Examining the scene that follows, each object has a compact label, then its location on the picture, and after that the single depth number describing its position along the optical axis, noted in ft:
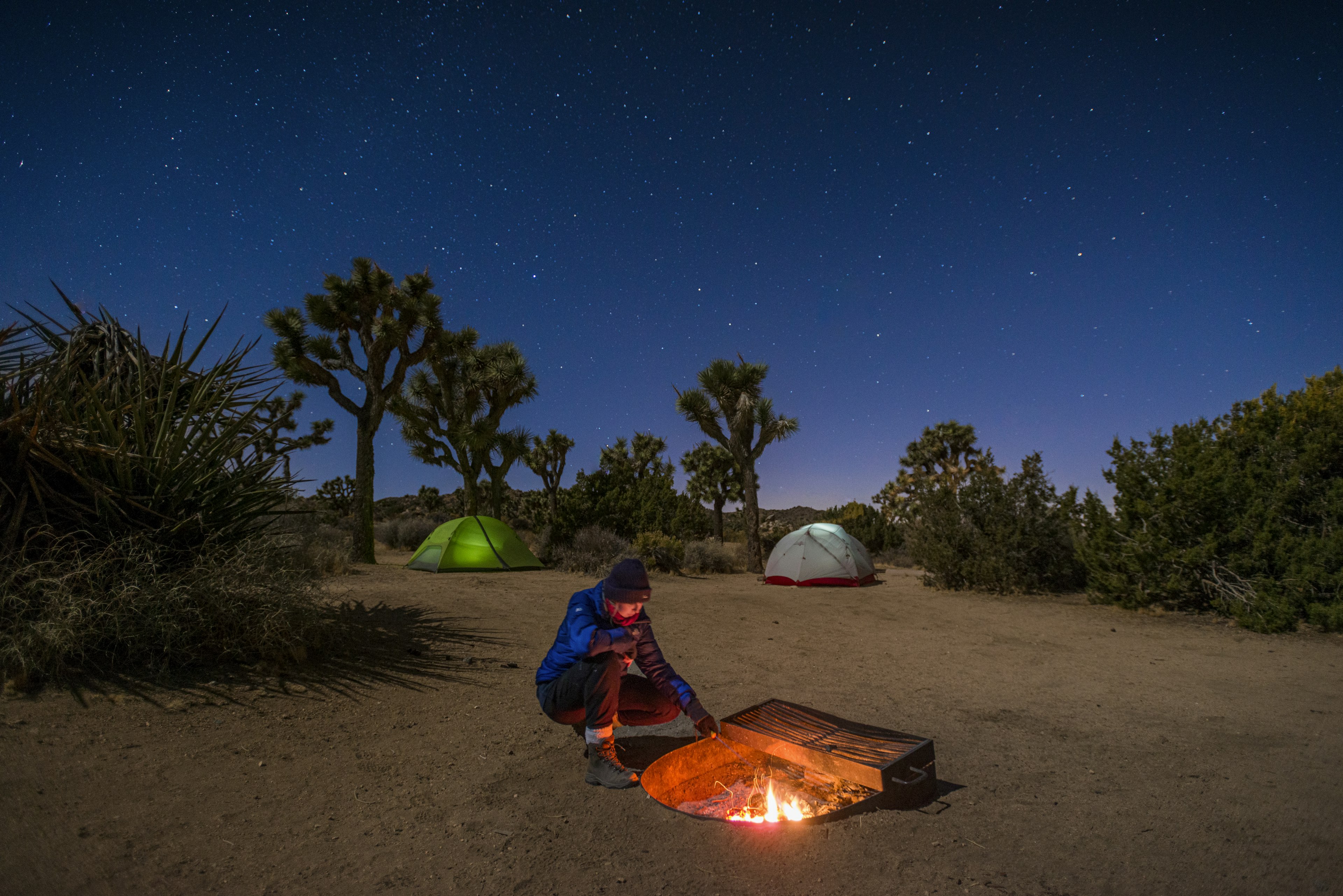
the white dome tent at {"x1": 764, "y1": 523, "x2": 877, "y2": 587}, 49.78
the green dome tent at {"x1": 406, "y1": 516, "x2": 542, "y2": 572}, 48.34
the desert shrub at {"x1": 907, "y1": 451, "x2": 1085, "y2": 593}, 41.91
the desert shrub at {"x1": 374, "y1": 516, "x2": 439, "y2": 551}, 81.92
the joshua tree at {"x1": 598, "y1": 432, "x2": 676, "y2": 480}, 132.16
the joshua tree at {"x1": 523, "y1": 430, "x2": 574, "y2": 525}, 109.60
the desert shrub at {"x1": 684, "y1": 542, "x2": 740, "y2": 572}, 59.16
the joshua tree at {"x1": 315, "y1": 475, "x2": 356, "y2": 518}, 109.81
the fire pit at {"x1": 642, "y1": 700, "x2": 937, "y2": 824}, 10.27
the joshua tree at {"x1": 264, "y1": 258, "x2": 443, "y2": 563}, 53.16
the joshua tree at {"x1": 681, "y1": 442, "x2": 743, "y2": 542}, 124.26
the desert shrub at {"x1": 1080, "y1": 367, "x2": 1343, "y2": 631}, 27.20
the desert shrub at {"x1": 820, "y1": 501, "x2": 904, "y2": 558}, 86.07
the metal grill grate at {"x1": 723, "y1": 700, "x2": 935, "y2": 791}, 10.23
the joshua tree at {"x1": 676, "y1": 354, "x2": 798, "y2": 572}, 69.82
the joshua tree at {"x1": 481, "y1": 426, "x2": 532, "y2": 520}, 74.90
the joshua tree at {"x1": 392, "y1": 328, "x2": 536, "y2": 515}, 71.46
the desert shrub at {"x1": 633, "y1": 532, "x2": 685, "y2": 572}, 53.21
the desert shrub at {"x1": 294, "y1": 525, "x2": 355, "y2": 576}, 29.01
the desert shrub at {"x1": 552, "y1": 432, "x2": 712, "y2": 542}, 63.72
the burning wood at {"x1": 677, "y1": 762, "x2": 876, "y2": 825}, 10.52
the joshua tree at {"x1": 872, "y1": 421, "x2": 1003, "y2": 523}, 114.52
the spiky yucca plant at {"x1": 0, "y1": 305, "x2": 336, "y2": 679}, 13.96
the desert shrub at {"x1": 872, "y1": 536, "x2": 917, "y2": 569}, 74.38
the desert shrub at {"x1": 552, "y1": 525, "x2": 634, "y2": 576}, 50.21
